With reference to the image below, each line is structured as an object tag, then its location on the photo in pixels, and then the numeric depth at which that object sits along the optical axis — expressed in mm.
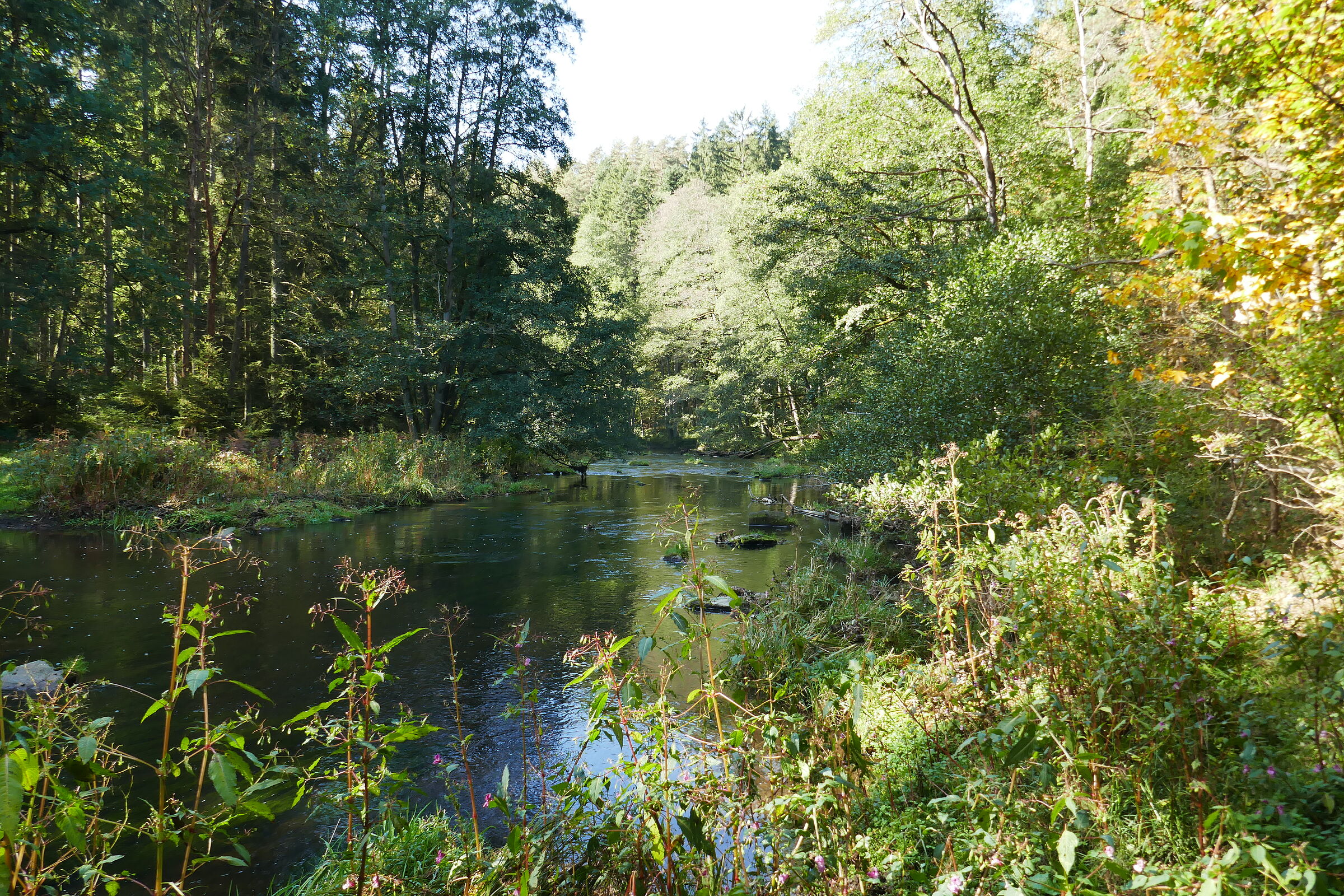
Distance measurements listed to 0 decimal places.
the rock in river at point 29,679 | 5020
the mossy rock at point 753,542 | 12469
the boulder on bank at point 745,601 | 8398
